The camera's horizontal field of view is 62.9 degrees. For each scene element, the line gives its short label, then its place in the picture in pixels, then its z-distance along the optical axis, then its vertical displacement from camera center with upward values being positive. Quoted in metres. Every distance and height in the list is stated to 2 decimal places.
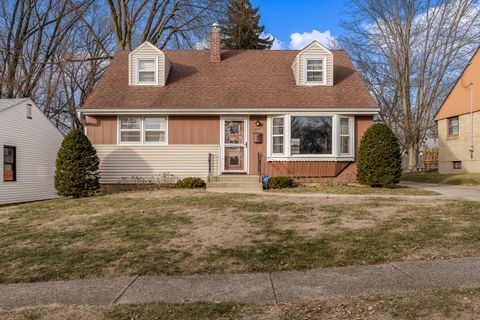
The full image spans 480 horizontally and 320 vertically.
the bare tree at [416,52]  25.38 +6.99
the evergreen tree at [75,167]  12.98 -0.27
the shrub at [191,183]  14.45 -0.89
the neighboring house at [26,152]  17.45 +0.35
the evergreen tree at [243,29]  33.81 +11.58
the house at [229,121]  14.73 +1.46
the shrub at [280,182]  13.59 -0.80
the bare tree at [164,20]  27.91 +10.19
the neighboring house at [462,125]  20.95 +1.95
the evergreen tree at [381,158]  12.94 +0.04
